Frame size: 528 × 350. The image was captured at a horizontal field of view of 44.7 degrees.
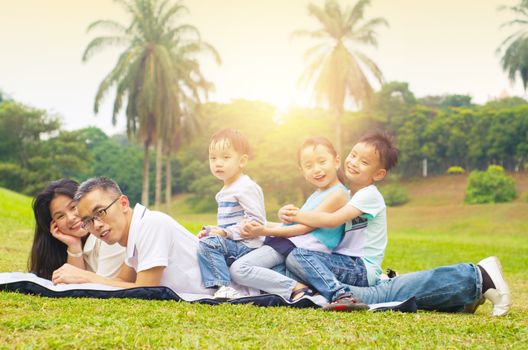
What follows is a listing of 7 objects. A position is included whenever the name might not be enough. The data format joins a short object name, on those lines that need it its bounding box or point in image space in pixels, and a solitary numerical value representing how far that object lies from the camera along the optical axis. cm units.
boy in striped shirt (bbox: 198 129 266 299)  474
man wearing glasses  444
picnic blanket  448
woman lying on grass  495
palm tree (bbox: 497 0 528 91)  3308
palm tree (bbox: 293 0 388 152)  3269
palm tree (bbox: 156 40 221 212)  3384
